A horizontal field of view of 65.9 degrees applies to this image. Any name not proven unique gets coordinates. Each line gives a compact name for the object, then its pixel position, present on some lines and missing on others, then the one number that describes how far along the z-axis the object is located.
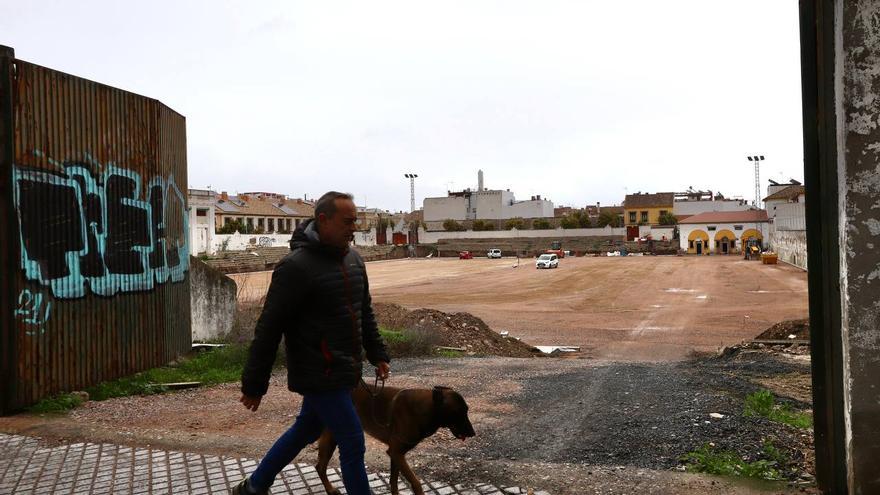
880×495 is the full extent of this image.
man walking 3.52
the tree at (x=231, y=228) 75.00
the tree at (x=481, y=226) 97.38
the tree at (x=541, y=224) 95.25
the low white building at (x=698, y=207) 104.19
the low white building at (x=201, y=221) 62.34
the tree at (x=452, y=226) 97.88
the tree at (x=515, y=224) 99.92
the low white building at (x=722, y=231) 75.44
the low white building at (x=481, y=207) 114.44
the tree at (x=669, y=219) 94.12
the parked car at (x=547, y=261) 55.19
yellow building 105.00
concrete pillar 3.76
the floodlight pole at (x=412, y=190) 106.28
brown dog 4.03
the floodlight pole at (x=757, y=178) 86.25
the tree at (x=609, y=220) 92.62
